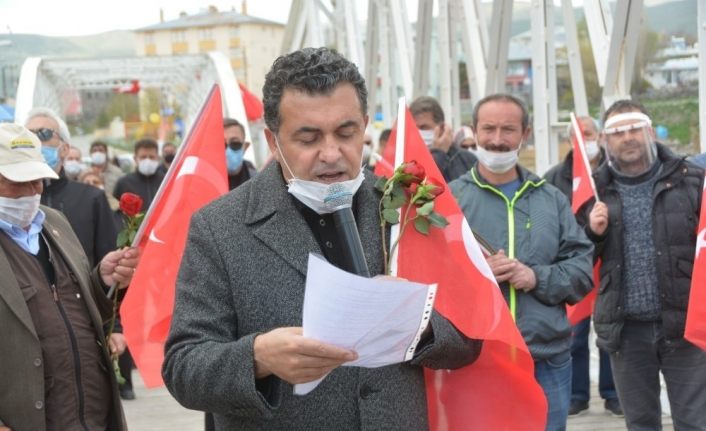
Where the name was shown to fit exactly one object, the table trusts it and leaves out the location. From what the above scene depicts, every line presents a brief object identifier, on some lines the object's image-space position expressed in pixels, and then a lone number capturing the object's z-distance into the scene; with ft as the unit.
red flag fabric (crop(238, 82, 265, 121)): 66.13
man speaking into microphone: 9.42
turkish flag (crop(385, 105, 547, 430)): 11.30
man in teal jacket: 16.42
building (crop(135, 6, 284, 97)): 387.14
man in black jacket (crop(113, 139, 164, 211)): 36.91
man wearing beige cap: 13.52
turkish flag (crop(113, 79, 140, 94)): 146.86
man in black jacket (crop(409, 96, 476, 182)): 28.76
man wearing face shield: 18.58
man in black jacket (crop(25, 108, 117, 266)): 22.56
